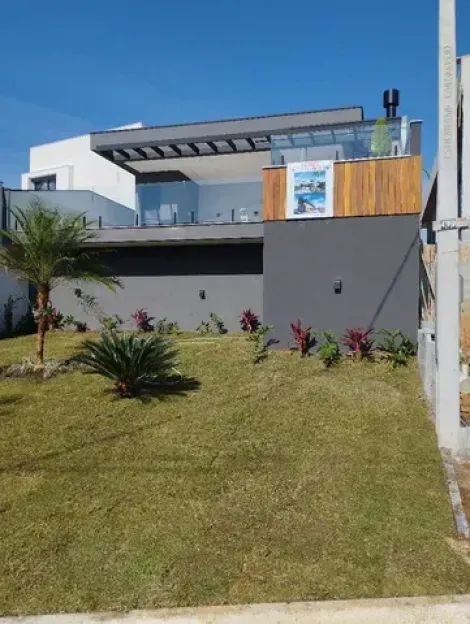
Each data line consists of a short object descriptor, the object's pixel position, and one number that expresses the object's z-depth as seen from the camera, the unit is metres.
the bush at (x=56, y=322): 17.44
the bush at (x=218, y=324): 16.31
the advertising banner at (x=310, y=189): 11.90
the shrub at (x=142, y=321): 16.69
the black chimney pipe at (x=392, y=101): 14.70
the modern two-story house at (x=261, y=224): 11.59
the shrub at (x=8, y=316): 17.22
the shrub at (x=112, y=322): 16.75
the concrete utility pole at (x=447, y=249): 6.51
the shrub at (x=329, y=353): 10.65
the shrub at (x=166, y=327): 16.42
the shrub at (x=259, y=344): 11.51
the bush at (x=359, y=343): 11.02
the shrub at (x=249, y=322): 15.44
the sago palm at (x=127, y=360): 9.05
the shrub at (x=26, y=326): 17.47
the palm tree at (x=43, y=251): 10.82
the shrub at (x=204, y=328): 16.23
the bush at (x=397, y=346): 10.52
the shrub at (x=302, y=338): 11.66
